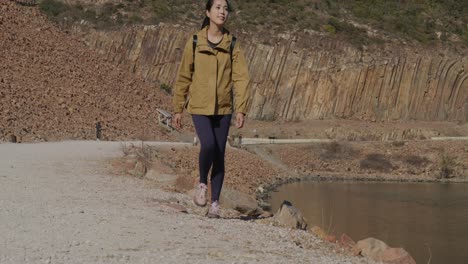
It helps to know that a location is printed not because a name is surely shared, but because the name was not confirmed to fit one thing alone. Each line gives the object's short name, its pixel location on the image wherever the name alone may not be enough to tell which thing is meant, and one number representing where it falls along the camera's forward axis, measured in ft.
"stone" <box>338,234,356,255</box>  24.47
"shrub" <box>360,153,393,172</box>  119.85
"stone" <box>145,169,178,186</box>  40.14
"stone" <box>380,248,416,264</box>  24.43
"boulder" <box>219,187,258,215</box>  33.24
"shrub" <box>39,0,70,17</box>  168.66
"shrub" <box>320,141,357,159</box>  121.90
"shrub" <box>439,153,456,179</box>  117.70
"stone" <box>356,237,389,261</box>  24.70
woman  25.43
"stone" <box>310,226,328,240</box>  27.16
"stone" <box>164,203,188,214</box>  28.96
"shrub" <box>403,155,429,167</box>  122.72
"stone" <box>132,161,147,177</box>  43.65
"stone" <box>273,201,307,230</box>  28.55
